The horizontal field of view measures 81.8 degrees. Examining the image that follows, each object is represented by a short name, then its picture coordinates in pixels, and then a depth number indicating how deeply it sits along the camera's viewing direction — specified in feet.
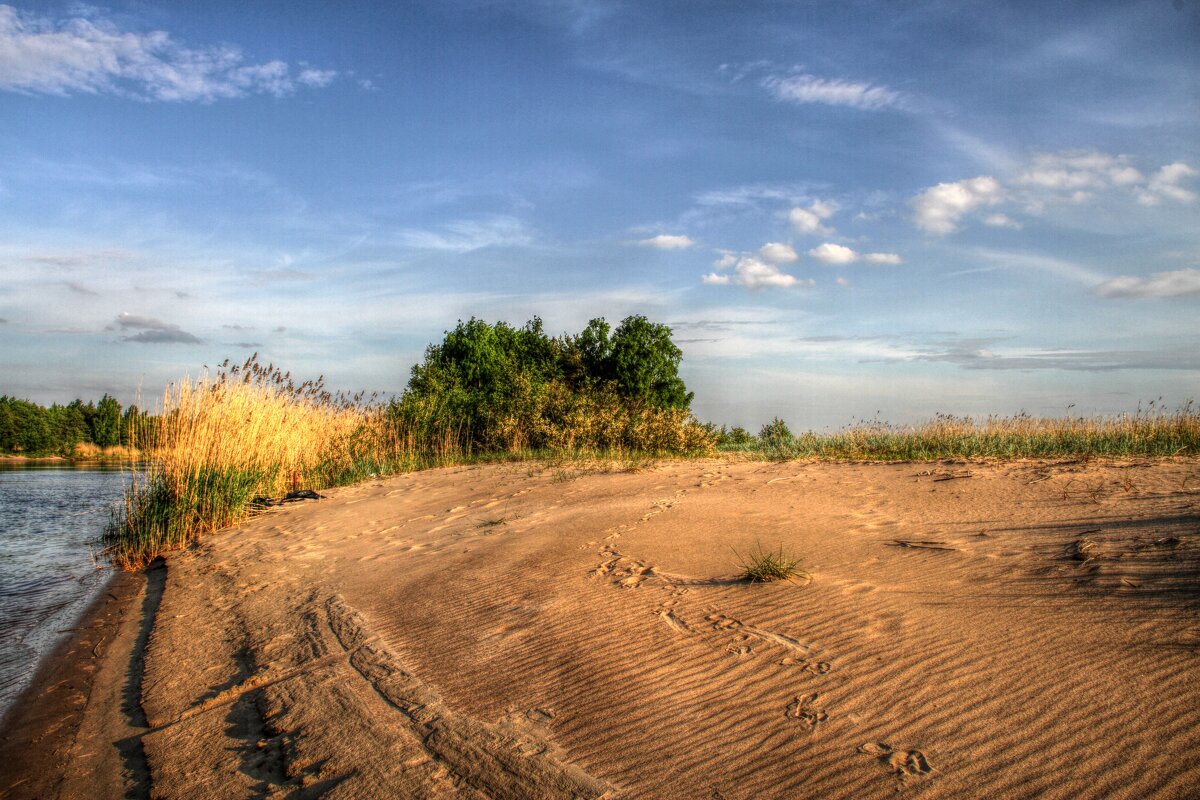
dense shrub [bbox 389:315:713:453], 62.23
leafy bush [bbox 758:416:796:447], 67.10
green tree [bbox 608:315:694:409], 96.78
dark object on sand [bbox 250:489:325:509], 37.55
